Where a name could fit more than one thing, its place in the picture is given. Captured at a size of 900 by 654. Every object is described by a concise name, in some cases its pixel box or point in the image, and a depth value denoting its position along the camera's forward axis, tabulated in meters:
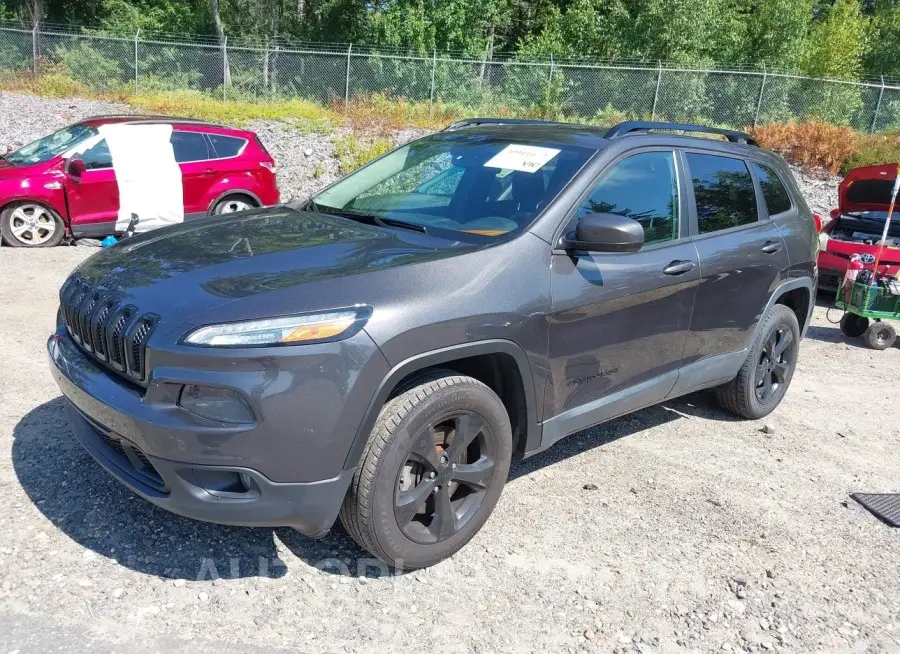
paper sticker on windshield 3.83
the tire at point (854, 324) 7.91
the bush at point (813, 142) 19.67
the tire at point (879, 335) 7.57
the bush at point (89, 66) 20.94
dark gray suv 2.68
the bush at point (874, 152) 19.56
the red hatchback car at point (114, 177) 9.23
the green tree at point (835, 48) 30.25
